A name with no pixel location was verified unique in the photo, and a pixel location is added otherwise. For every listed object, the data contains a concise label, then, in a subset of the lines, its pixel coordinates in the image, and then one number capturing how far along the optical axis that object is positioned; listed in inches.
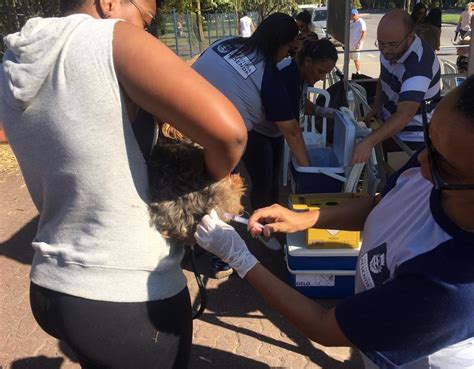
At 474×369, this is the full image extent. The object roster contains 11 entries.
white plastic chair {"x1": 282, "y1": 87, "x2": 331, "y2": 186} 167.3
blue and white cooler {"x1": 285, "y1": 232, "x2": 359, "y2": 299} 112.0
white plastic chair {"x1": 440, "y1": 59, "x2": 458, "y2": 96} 201.3
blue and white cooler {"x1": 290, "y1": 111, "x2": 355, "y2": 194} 123.7
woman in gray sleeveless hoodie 35.2
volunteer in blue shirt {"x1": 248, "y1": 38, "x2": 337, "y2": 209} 132.8
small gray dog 43.2
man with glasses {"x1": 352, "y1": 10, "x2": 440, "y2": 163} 115.3
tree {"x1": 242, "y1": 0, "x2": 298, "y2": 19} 931.3
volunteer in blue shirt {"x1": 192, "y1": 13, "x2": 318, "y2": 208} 115.0
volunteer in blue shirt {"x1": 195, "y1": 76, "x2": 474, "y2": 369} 37.9
